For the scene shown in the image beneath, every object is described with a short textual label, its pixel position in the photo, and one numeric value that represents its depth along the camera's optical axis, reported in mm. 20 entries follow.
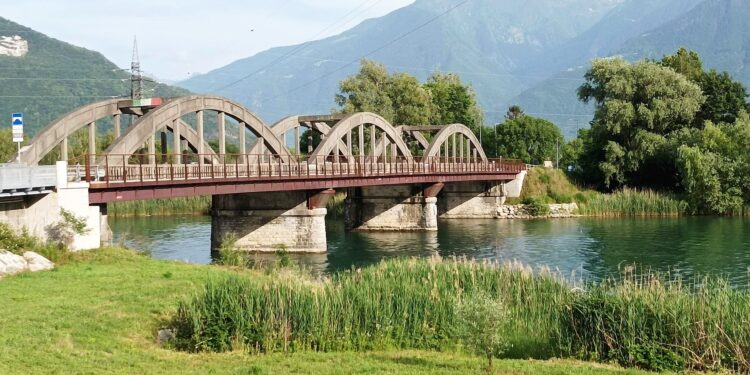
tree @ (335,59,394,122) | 98688
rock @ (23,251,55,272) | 27141
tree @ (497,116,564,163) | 130750
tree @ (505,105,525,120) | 159125
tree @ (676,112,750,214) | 73188
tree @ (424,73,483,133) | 119438
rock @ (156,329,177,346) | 19062
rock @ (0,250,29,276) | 25634
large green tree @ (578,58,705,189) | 83500
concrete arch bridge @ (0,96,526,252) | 37125
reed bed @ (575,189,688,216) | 76625
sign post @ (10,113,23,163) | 30422
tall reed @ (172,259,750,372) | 17250
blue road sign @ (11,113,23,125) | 30350
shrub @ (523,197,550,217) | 83750
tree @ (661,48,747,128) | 88312
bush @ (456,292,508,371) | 16391
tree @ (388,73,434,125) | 103375
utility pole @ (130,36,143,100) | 52403
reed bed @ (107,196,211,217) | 79312
